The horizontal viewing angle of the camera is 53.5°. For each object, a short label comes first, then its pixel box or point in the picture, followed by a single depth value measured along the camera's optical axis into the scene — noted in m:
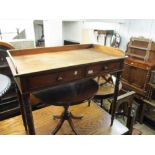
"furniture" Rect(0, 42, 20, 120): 2.12
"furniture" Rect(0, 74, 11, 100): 1.21
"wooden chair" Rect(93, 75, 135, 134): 1.90
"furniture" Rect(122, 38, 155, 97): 3.29
